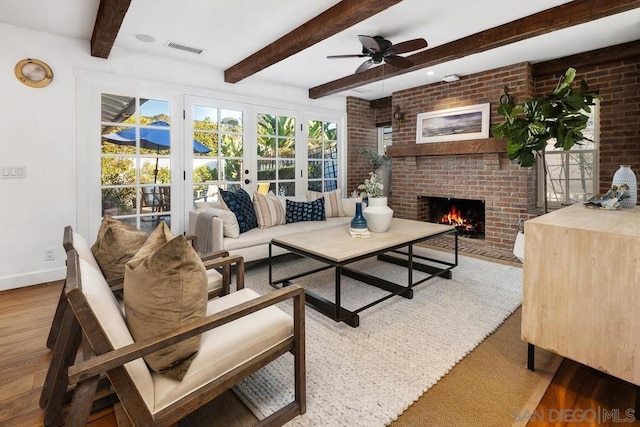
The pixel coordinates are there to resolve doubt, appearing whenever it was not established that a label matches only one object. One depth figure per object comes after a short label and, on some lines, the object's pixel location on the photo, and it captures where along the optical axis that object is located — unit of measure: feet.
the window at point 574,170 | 13.20
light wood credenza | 4.75
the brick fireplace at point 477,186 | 14.15
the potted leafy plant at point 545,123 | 8.41
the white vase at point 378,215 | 10.14
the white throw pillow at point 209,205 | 12.73
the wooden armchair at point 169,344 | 3.19
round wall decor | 9.98
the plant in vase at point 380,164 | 19.94
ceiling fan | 9.54
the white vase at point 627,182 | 7.18
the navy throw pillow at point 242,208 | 12.09
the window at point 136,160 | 11.76
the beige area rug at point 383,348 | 5.19
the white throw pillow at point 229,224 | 11.12
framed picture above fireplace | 14.78
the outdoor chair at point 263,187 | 15.84
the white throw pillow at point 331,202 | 14.88
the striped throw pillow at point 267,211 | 12.76
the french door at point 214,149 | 13.58
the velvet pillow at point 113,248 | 5.93
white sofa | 10.91
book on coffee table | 9.78
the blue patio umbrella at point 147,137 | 11.89
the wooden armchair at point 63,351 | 4.72
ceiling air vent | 11.35
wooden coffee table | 7.86
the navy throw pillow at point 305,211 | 13.70
